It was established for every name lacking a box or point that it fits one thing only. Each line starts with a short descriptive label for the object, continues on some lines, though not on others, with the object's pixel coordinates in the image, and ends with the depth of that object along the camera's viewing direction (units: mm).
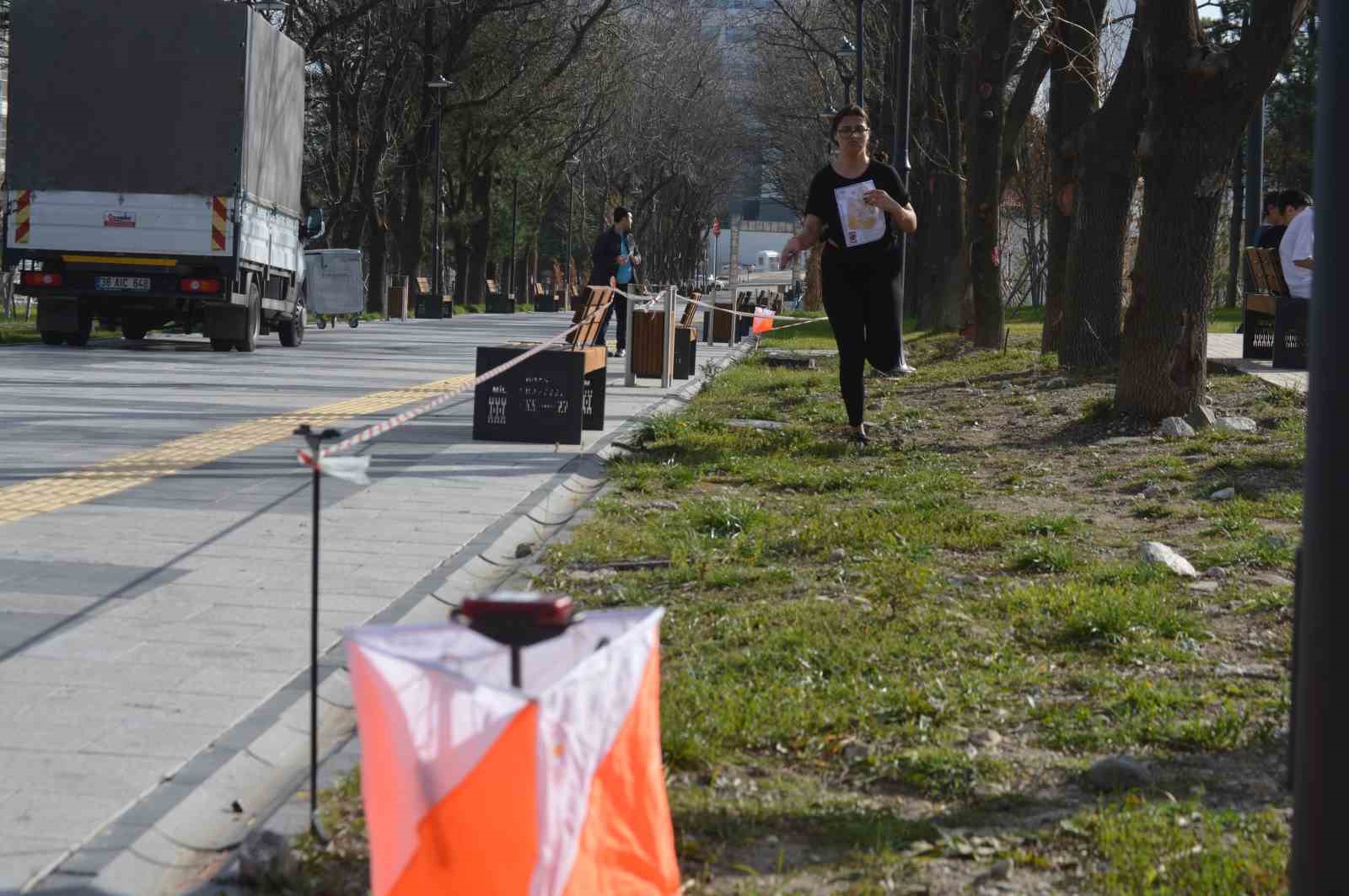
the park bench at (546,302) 69312
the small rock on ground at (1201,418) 12461
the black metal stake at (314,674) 3695
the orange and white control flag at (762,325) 23125
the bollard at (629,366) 18359
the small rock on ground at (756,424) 13297
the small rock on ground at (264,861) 3471
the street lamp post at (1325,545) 2867
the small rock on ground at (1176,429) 12156
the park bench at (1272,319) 17422
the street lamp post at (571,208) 68250
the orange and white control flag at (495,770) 2811
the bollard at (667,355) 18359
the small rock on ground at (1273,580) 6785
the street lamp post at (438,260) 44625
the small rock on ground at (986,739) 4559
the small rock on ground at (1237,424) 12368
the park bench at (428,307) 48094
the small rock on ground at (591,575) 6902
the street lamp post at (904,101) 24047
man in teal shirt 21688
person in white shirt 17281
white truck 21750
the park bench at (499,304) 61969
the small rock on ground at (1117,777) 4215
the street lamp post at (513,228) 65500
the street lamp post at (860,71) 34862
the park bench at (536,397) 11312
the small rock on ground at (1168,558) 7041
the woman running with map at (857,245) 11422
